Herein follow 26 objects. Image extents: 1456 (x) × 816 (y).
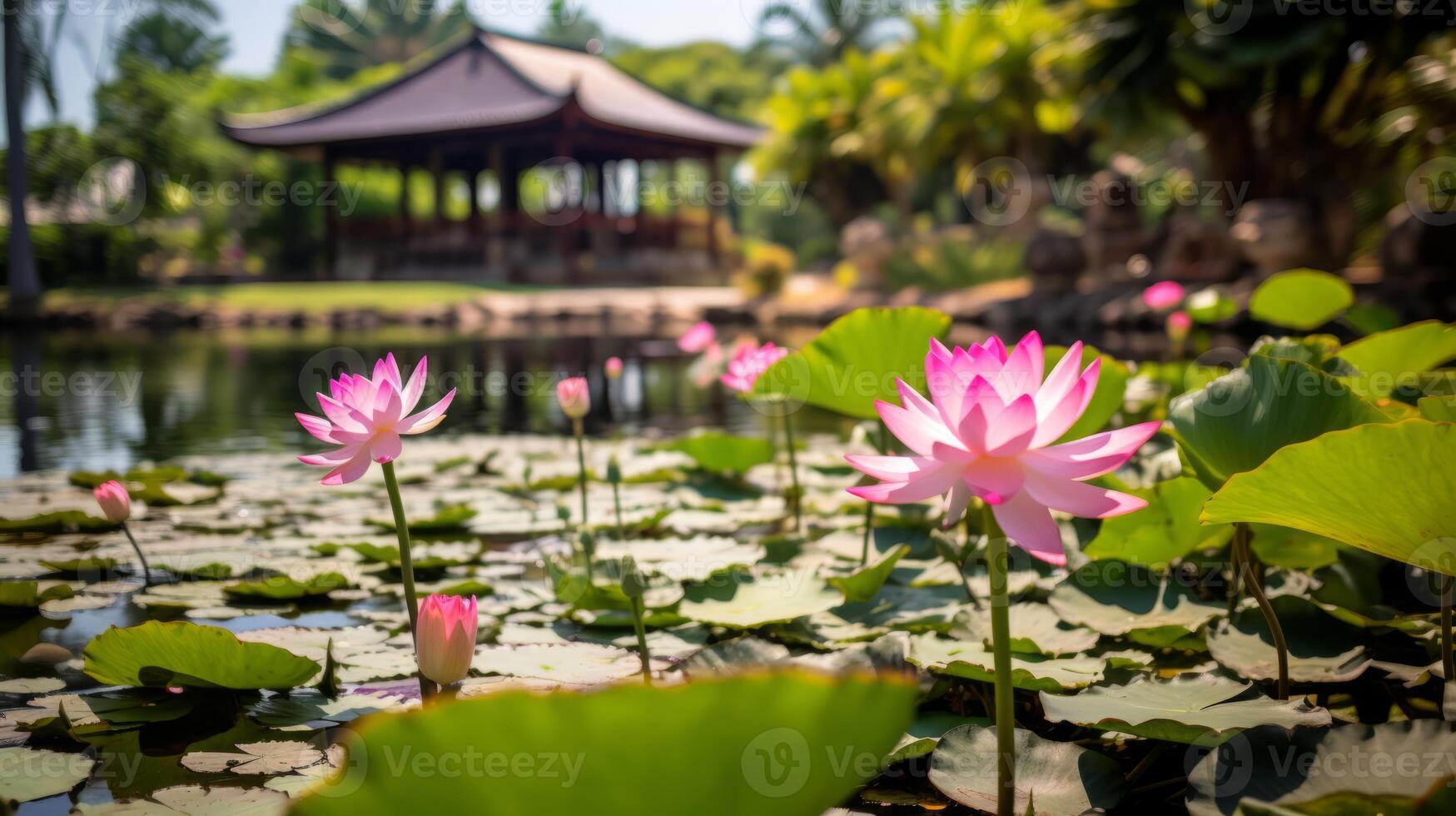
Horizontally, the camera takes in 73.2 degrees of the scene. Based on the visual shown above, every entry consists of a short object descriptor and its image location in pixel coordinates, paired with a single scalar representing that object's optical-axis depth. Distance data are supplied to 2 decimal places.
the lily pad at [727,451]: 2.55
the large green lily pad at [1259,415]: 1.12
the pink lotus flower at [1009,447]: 0.75
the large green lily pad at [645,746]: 0.53
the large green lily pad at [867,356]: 1.56
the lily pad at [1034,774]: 0.97
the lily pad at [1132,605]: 1.39
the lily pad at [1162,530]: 1.43
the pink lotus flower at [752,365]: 1.98
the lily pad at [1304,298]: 2.75
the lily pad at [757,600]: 1.45
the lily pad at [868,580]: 1.46
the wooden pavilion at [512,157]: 15.66
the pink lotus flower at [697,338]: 3.02
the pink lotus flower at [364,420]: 1.10
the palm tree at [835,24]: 27.14
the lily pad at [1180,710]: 0.98
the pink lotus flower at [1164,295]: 4.01
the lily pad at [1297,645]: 1.24
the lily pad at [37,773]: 1.03
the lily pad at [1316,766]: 0.78
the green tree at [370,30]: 34.56
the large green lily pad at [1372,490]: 0.86
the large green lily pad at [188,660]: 1.19
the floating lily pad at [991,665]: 1.17
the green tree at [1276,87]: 10.05
